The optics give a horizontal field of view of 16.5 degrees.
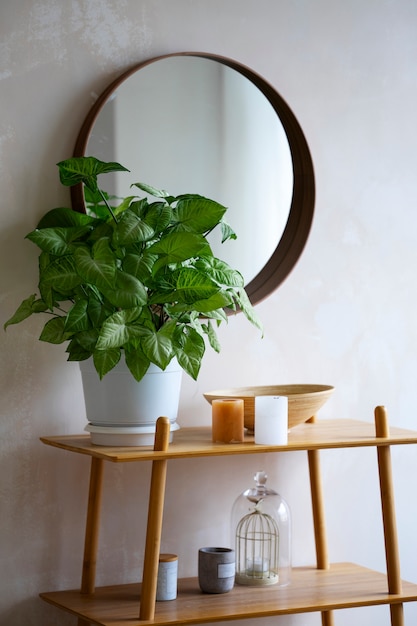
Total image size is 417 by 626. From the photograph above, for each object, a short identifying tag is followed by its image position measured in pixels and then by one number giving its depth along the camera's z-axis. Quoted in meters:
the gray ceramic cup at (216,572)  3.17
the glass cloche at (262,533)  3.26
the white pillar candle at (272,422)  3.07
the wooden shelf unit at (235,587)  2.95
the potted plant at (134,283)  2.92
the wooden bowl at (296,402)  3.16
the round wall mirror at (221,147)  3.29
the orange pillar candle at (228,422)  3.09
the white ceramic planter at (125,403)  3.02
